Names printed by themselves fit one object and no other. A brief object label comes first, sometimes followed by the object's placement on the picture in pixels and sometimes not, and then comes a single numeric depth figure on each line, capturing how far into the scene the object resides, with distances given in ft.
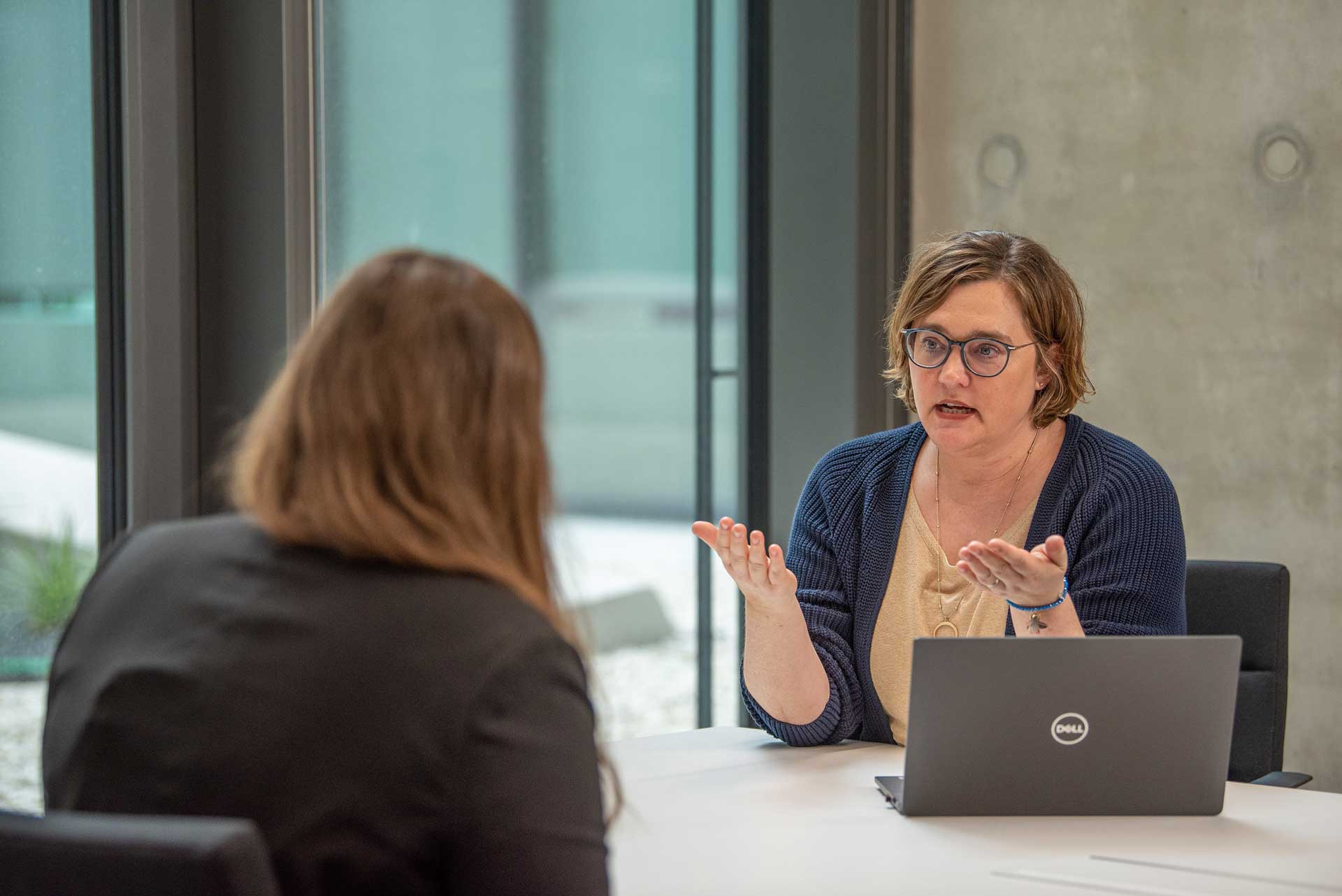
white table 12.48
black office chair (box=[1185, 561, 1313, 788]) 14.86
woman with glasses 14.01
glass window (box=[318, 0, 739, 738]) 15.36
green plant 13.98
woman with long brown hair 11.27
